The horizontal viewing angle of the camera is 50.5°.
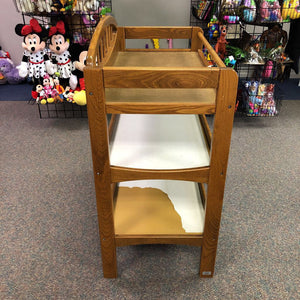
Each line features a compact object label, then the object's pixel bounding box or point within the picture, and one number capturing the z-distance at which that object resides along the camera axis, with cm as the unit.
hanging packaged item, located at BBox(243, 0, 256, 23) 233
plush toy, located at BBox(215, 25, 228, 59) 240
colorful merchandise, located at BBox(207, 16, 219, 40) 246
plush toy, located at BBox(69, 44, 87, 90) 249
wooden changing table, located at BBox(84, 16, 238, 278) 93
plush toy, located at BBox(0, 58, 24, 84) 340
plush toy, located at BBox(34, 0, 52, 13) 226
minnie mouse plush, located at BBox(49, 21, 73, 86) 238
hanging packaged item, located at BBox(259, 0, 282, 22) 231
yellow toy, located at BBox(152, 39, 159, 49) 290
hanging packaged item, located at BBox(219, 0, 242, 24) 234
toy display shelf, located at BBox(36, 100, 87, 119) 279
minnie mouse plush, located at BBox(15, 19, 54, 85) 237
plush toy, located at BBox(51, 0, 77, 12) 227
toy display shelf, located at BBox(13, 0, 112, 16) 228
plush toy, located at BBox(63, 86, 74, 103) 250
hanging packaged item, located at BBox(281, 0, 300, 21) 231
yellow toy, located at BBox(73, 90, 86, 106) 245
